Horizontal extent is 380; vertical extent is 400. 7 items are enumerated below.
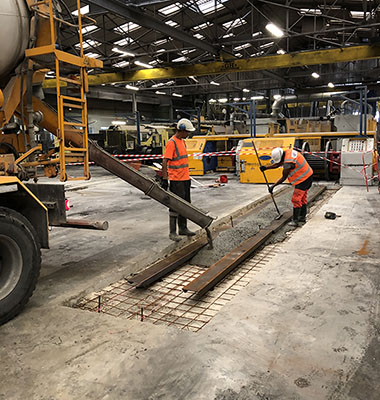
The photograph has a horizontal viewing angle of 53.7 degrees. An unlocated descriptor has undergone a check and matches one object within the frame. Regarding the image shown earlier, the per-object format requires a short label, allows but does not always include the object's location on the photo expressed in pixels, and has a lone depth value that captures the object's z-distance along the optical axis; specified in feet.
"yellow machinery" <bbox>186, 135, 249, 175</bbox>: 50.47
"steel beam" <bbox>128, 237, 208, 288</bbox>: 14.02
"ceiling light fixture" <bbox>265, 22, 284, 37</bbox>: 36.61
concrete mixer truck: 10.89
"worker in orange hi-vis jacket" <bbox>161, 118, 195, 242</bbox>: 18.78
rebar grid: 11.79
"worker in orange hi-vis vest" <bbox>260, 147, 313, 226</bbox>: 22.33
